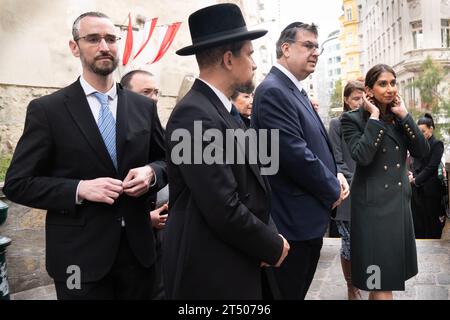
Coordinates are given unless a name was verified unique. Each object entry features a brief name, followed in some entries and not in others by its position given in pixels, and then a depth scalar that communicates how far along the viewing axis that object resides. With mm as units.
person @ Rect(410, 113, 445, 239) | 6355
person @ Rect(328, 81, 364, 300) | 4324
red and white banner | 10906
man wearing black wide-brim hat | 1922
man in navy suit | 2891
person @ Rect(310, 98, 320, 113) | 5562
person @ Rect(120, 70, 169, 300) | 2656
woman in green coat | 3438
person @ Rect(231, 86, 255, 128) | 4895
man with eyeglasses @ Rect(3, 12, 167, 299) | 2258
